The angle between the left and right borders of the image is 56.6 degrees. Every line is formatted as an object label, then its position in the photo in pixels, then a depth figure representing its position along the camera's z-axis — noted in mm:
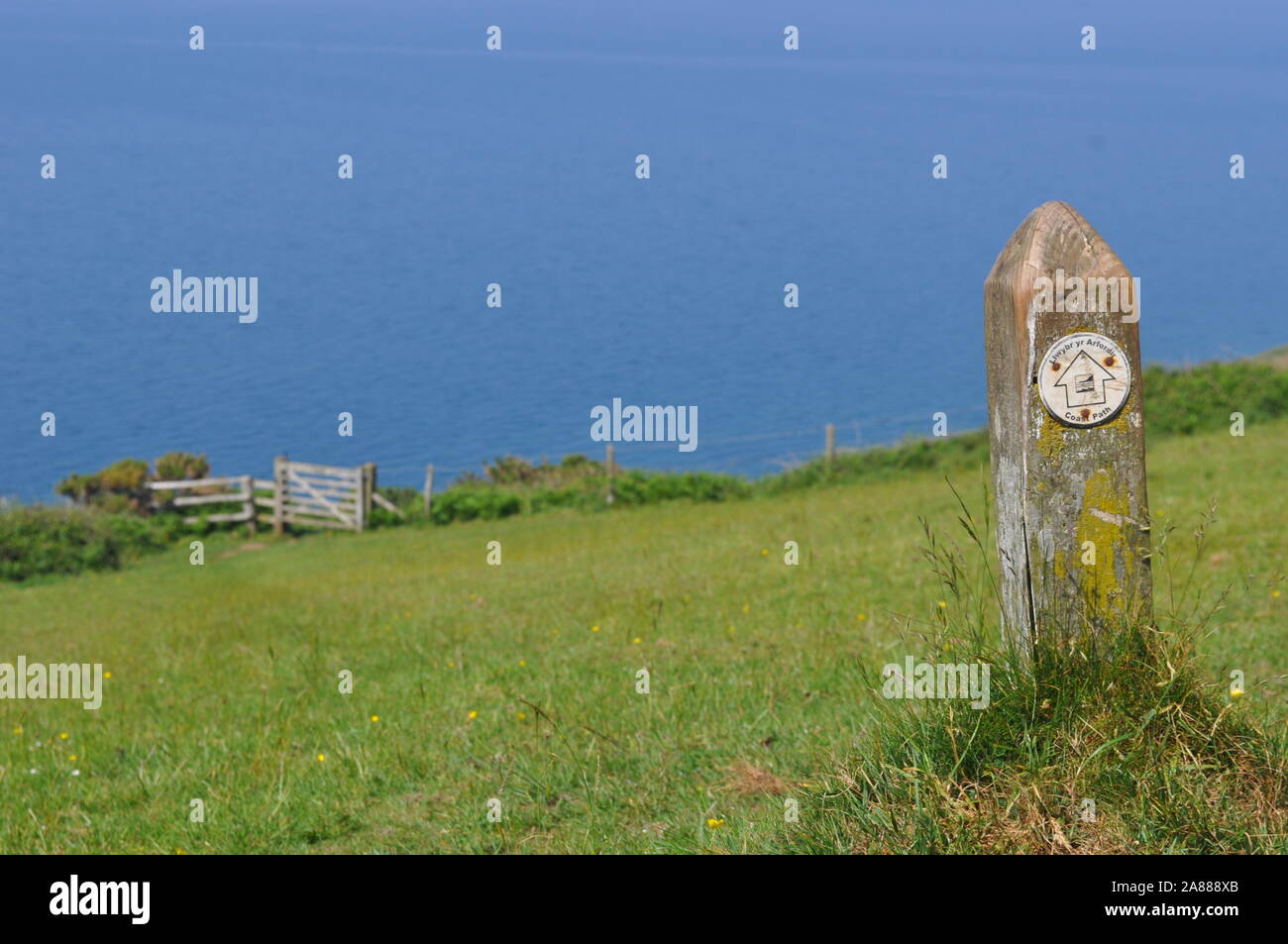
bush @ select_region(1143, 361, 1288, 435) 25172
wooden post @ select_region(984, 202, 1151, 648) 4500
